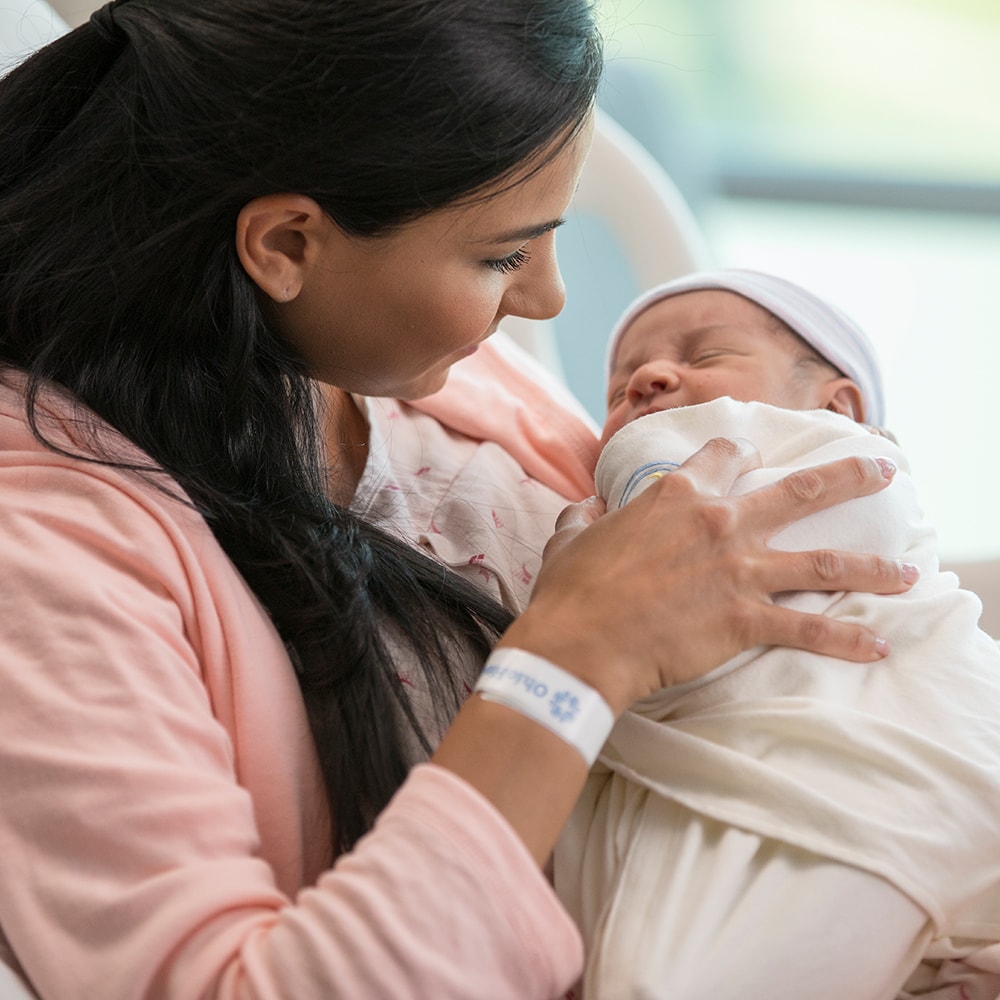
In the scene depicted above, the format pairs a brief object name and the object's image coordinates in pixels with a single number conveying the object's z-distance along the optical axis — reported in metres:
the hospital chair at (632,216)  1.91
